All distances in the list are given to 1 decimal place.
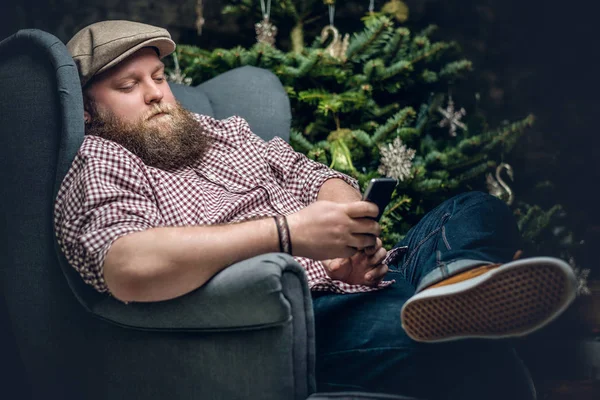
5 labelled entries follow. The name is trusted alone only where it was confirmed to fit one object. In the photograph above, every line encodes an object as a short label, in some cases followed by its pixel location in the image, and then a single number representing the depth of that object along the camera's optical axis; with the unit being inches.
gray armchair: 38.4
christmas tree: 81.8
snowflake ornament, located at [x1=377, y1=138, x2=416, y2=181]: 80.0
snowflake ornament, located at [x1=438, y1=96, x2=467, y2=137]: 91.5
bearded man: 37.1
